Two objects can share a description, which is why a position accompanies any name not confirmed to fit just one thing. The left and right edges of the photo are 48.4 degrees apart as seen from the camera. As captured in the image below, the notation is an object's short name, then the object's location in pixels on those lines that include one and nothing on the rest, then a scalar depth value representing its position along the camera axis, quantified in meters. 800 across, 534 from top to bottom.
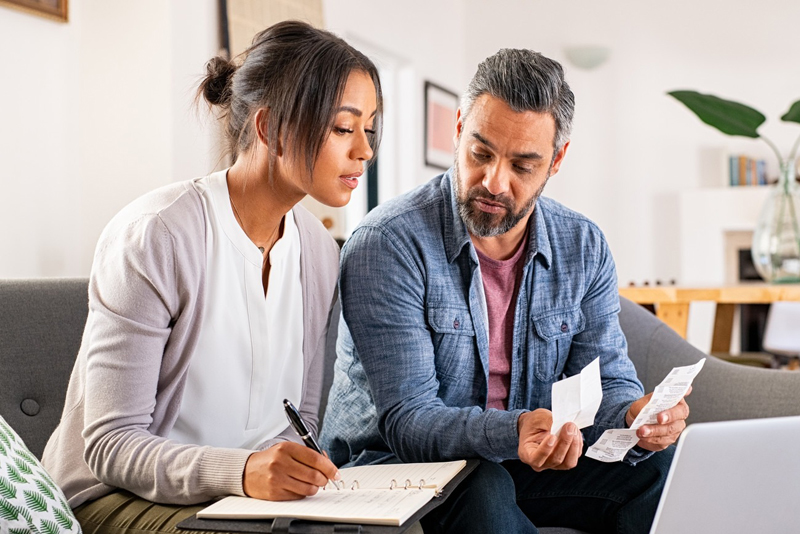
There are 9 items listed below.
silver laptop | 1.01
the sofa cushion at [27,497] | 1.03
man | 1.45
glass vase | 3.15
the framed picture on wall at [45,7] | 2.81
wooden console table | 2.86
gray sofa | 1.51
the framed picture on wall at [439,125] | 5.47
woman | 1.11
